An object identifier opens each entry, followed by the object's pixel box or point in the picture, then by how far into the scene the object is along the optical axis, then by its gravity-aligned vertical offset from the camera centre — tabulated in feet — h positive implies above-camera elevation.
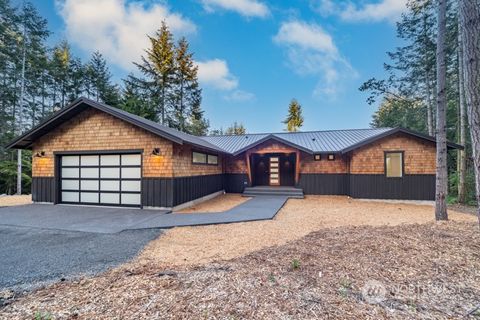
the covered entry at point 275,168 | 45.21 -0.64
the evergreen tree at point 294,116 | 110.32 +24.40
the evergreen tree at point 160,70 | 63.52 +27.38
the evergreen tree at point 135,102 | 59.06 +17.11
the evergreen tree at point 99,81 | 67.46 +25.67
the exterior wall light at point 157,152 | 25.86 +1.48
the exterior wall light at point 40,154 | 29.76 +1.42
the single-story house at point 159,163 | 26.32 +0.31
